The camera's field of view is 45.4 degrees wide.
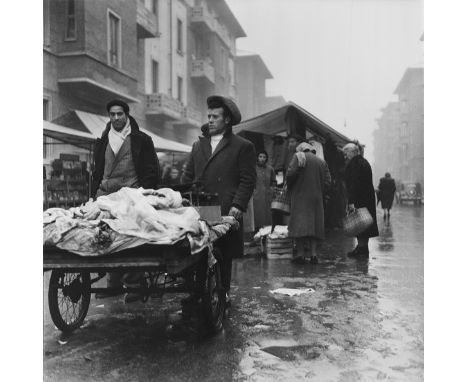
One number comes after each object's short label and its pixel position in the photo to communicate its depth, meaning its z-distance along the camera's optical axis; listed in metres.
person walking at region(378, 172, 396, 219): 16.52
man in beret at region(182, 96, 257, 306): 5.21
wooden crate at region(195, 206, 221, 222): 4.58
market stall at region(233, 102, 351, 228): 11.62
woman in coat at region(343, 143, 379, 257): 9.31
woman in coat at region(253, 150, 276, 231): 10.55
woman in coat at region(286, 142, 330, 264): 8.52
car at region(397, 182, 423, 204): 17.03
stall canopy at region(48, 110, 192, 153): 12.35
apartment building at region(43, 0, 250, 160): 11.30
